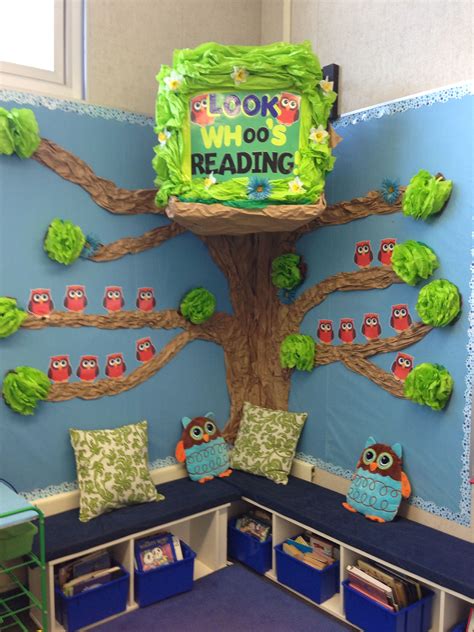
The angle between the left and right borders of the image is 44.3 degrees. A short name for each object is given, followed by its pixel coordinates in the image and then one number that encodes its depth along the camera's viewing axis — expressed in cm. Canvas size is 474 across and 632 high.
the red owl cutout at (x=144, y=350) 321
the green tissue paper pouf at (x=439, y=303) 259
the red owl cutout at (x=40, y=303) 282
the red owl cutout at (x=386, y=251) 291
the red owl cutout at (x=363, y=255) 302
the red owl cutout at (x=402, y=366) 285
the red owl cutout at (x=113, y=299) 307
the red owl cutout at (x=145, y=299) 320
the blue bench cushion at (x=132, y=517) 261
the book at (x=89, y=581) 262
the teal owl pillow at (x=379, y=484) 280
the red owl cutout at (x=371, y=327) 300
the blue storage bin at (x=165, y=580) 282
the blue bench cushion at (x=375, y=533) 240
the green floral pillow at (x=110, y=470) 285
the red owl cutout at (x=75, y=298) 293
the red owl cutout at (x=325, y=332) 324
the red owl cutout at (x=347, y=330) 312
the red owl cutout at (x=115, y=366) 309
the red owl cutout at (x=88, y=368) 300
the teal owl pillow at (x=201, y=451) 333
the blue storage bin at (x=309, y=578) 283
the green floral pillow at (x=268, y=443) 333
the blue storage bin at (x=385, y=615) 247
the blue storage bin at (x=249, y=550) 315
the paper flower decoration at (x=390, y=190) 286
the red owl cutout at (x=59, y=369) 290
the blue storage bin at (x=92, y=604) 260
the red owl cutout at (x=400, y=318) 286
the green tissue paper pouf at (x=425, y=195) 261
